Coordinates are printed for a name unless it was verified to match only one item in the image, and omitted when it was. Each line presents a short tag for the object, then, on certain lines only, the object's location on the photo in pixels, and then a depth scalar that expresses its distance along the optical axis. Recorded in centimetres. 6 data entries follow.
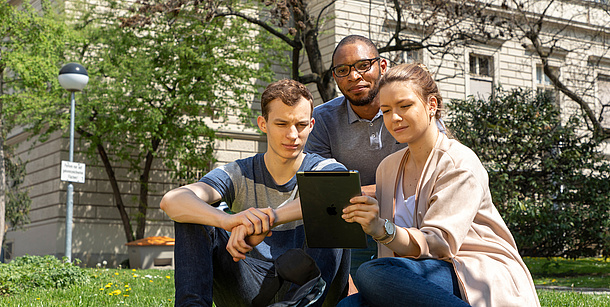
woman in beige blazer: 254
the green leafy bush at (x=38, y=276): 718
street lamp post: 1135
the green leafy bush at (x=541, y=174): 1240
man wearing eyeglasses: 435
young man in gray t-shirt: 302
